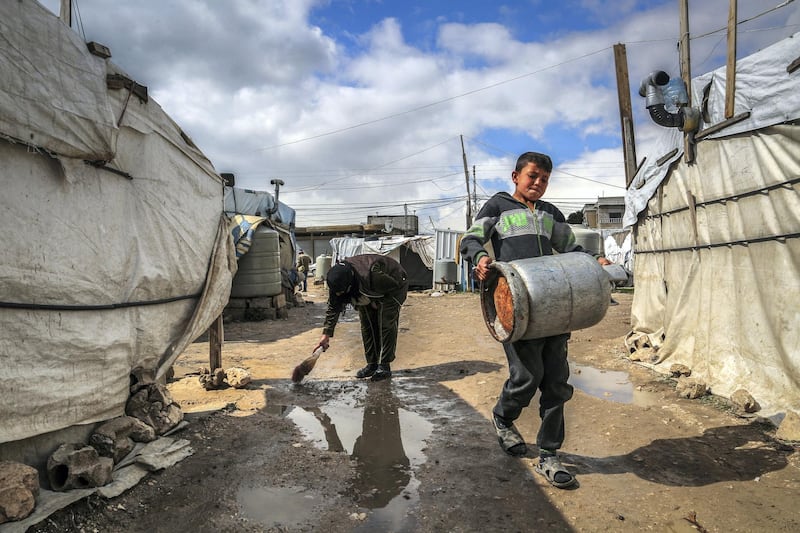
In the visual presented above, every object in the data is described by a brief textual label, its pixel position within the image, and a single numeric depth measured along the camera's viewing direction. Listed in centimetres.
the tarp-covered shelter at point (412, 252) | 1984
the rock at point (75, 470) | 250
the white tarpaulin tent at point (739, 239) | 391
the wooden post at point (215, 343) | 488
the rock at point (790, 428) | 332
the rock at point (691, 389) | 443
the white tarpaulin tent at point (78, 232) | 242
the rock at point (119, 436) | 286
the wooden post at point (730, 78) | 452
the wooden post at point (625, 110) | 839
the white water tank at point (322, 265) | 2333
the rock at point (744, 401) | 389
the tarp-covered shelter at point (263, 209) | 1295
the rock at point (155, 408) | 326
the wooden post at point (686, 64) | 536
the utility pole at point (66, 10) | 361
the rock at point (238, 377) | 494
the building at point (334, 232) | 2820
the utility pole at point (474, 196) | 3212
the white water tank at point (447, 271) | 1884
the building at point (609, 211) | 3516
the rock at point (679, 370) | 507
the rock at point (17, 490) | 211
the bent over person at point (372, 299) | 521
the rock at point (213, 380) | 479
